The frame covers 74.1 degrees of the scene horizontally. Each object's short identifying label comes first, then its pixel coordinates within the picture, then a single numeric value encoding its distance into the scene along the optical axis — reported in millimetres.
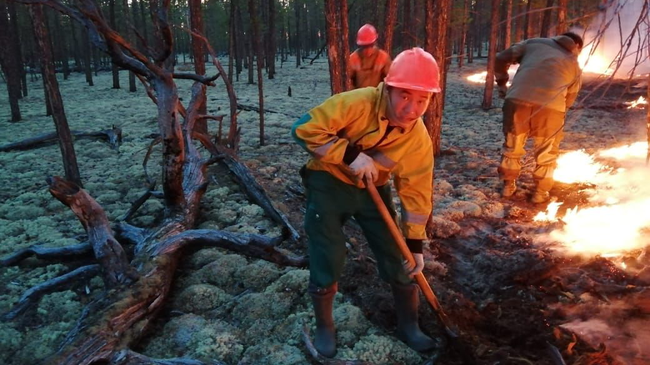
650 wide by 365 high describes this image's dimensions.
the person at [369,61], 6367
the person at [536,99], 5699
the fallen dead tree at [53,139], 9180
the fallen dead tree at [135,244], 2996
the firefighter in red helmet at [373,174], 2639
